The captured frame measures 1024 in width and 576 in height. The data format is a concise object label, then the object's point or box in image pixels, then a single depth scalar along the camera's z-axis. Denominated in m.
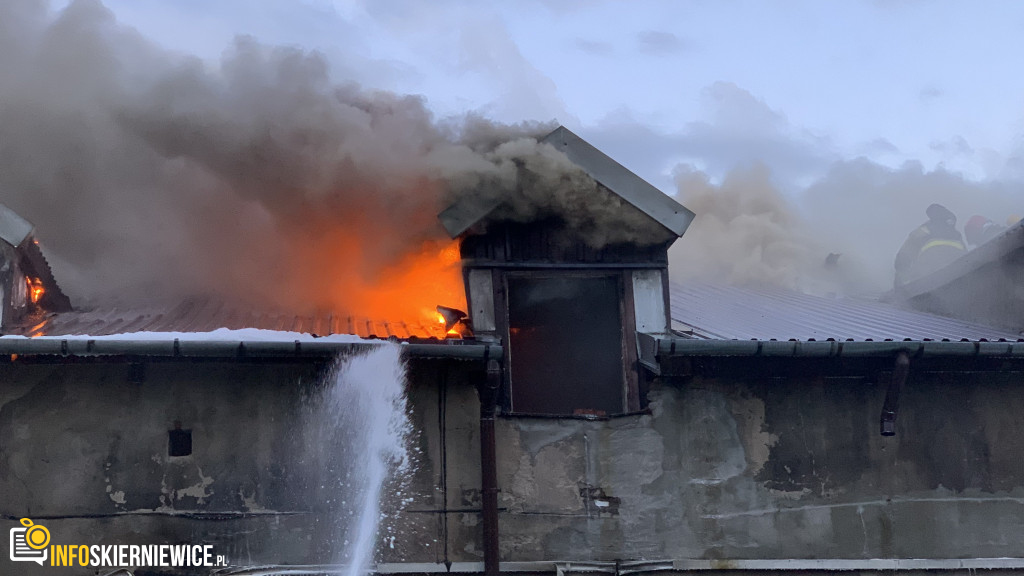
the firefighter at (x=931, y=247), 17.62
